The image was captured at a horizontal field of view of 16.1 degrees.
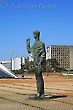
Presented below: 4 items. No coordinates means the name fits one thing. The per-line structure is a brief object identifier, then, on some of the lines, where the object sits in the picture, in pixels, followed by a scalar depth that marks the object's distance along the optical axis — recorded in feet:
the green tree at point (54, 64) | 407.14
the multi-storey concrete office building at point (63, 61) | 452.71
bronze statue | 33.82
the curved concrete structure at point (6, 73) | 178.40
